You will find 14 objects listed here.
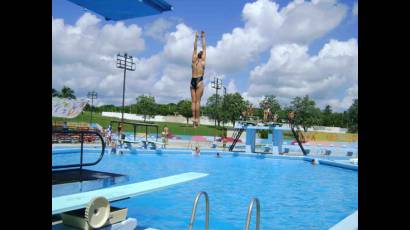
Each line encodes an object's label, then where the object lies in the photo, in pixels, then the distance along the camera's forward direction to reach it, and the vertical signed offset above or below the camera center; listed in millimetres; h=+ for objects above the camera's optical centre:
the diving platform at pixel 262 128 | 18439 -411
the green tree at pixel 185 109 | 69519 +2969
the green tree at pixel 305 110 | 61594 +2486
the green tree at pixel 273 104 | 59744 +3504
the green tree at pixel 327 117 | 67062 +1507
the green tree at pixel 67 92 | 58281 +4947
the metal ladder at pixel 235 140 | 19941 -924
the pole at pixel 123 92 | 25494 +2138
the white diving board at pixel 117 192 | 4004 -942
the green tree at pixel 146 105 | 70625 +3527
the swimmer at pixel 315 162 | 15977 -1665
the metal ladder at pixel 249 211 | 2860 -751
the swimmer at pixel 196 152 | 18359 -1478
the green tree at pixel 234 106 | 54969 +2799
